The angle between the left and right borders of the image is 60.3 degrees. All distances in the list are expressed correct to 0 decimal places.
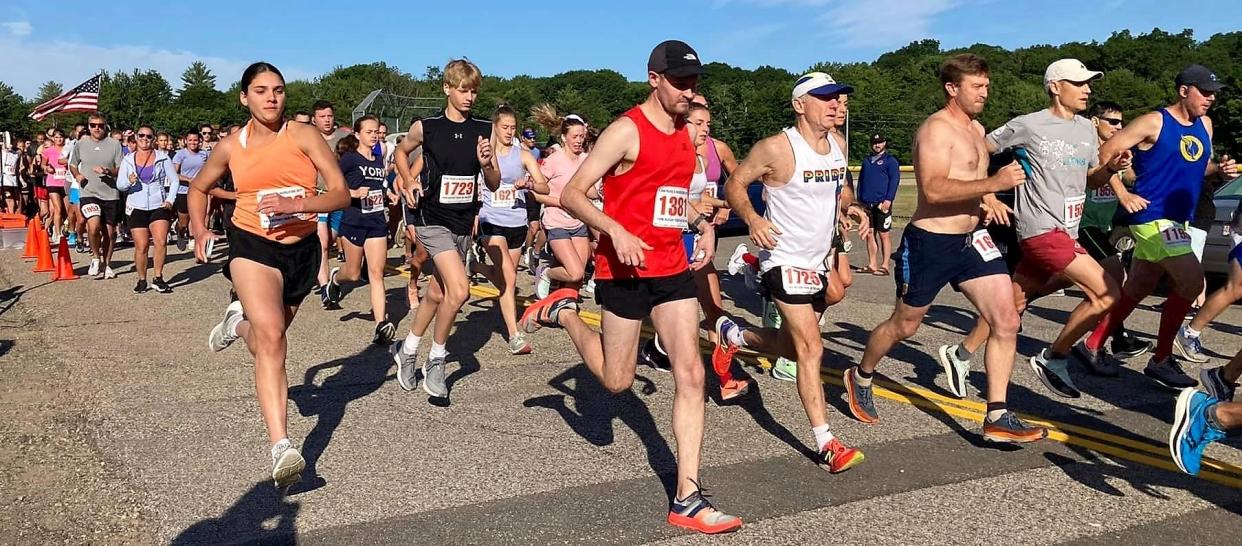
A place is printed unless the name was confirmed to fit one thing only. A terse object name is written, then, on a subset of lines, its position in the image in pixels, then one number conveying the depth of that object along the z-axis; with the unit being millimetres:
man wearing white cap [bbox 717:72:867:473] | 5227
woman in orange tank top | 5062
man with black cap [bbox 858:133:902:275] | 14375
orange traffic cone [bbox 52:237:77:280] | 13484
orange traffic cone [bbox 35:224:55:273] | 14539
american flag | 22641
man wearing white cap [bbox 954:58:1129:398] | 6297
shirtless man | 5480
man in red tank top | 4324
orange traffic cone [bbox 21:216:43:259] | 16094
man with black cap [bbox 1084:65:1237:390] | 6754
